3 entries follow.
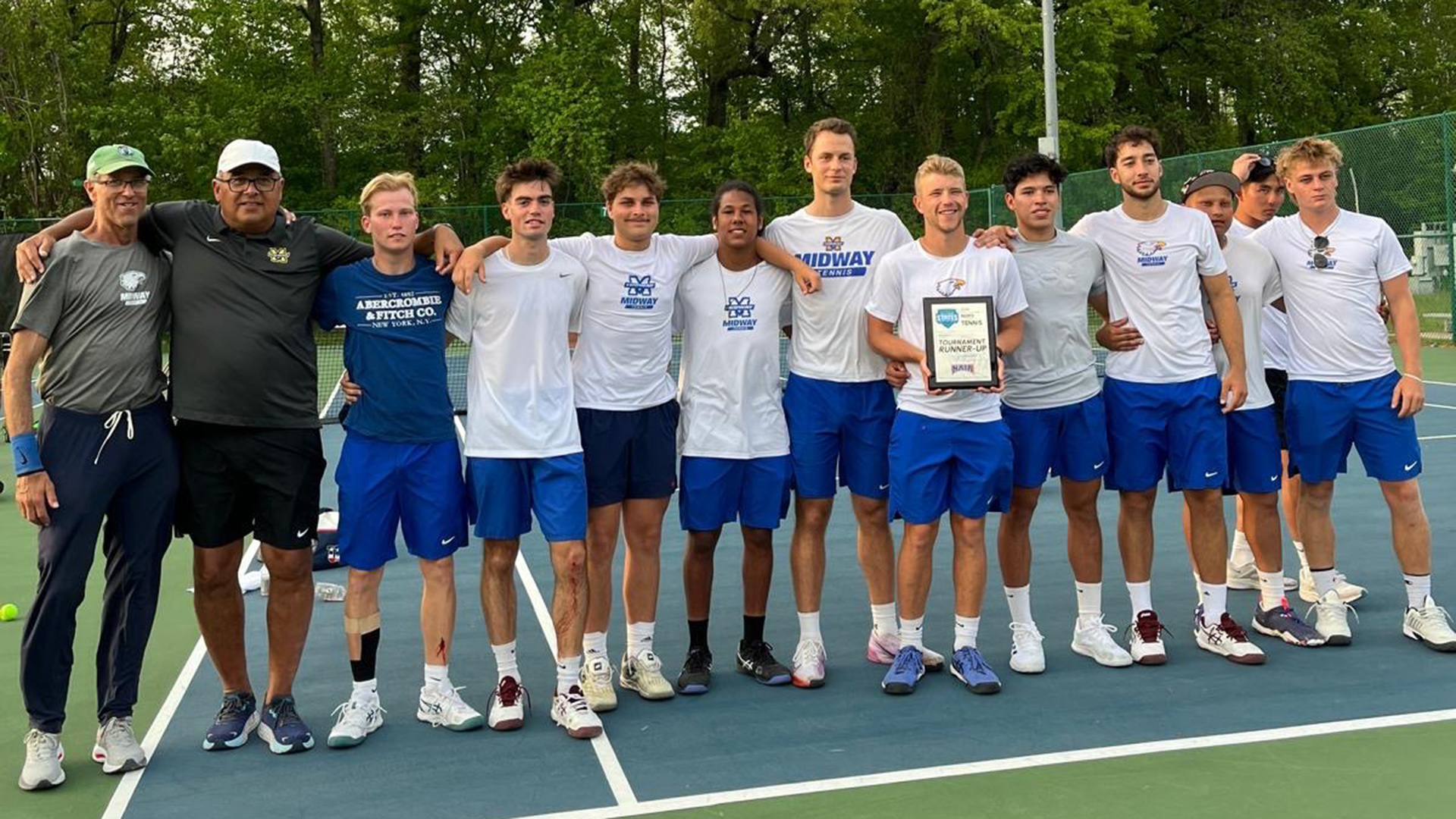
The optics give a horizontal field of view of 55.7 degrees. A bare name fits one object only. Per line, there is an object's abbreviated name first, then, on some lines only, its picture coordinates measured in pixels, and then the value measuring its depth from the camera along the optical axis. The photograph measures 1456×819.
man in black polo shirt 4.71
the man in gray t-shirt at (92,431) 4.56
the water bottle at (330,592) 7.04
